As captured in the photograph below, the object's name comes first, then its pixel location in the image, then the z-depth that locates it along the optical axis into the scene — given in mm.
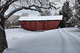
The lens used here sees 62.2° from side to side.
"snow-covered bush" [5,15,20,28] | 32209
